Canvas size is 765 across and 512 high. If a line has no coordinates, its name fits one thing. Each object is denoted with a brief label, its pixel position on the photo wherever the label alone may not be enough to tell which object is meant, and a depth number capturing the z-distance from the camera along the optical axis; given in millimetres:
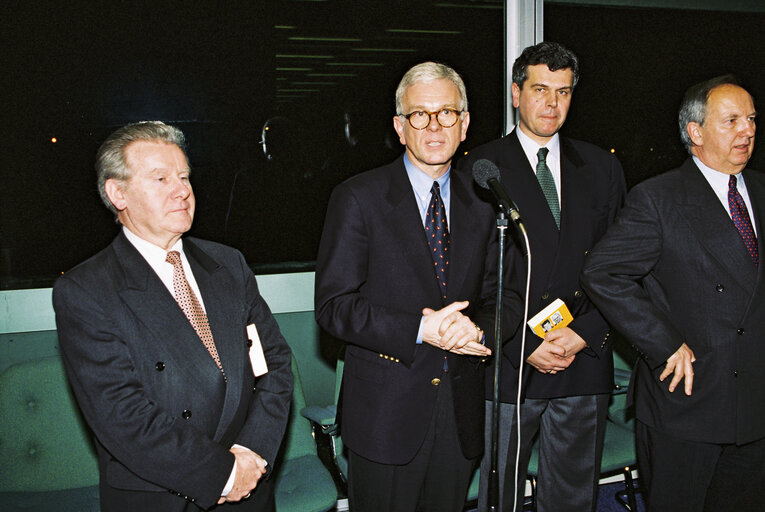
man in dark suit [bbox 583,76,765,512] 2252
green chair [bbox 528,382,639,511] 2964
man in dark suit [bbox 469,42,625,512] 2527
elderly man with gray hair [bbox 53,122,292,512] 1705
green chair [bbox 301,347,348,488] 2816
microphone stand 1622
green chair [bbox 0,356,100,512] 2693
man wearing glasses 2041
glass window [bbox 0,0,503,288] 3188
